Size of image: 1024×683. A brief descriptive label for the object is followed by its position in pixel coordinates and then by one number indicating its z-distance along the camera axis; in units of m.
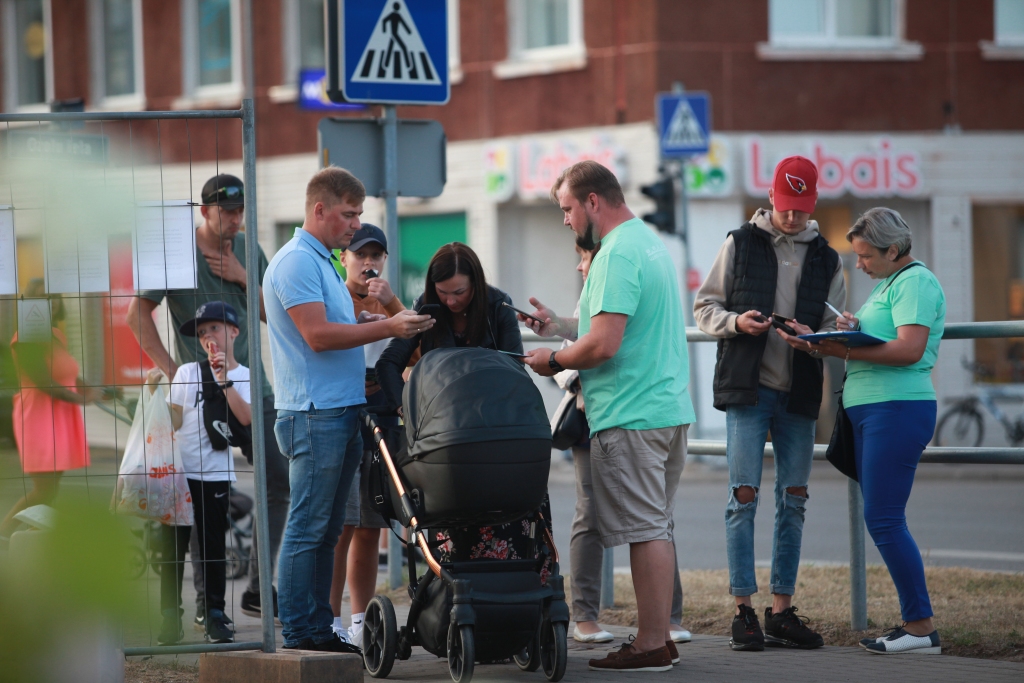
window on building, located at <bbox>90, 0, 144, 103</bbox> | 47.00
